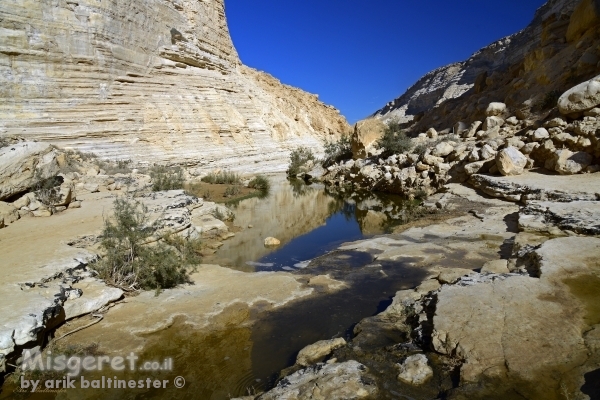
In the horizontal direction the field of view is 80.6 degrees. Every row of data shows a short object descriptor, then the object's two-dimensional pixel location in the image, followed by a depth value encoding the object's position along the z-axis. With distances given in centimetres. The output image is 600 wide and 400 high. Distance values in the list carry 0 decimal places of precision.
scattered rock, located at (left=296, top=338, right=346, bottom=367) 328
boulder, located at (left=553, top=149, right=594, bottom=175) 909
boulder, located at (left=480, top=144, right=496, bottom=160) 1116
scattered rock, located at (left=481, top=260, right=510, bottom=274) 457
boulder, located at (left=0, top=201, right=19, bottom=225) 641
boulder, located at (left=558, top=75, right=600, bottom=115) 980
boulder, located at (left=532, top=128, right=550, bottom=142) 1047
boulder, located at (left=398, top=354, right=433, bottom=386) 262
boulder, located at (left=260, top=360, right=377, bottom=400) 247
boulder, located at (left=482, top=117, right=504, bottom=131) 1412
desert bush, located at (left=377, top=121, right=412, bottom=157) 1638
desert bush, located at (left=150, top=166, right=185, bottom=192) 1172
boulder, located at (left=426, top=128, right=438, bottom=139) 1802
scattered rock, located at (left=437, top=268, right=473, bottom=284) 472
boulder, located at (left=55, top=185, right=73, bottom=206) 780
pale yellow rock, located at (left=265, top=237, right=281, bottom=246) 812
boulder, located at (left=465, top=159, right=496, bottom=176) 1107
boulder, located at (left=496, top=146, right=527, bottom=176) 1009
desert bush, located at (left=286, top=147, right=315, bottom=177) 2327
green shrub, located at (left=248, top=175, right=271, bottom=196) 1677
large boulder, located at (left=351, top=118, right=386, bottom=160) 1932
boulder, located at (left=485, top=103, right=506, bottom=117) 1547
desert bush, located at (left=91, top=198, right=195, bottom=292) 504
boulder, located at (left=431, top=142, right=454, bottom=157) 1312
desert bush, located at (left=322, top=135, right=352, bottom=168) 2203
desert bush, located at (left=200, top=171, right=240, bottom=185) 1747
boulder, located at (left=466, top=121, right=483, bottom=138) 1489
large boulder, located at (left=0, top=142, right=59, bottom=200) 695
